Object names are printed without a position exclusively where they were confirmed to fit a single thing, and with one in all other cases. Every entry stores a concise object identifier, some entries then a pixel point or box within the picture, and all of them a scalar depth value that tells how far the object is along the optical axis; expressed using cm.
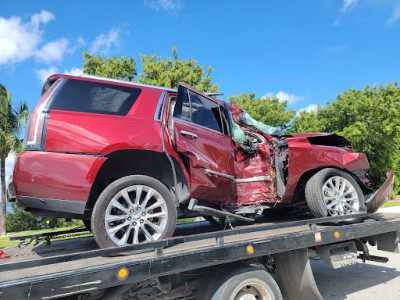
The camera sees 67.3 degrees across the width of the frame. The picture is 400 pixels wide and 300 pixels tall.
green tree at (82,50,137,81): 1630
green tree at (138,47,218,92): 1634
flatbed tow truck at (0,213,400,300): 205
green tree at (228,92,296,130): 2322
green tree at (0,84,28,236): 1459
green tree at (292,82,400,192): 2233
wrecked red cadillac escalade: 259
